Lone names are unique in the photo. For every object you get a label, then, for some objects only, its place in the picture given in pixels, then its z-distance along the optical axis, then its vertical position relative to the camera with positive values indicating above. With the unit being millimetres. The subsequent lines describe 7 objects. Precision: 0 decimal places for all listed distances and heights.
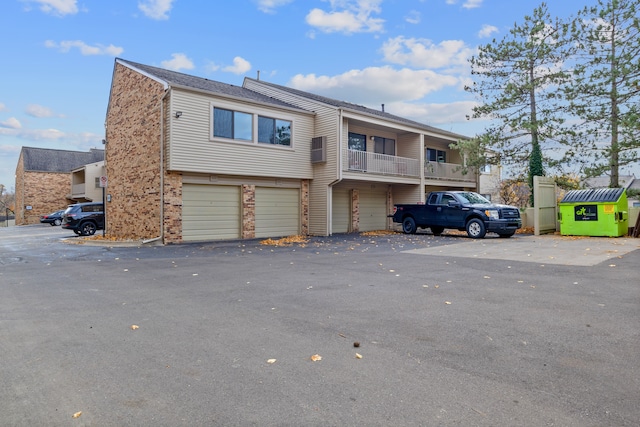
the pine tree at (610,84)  17672 +5724
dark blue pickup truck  15727 -82
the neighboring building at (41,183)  39938 +3275
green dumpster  15297 -26
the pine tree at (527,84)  19719 +6384
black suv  19594 -145
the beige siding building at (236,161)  14789 +2239
